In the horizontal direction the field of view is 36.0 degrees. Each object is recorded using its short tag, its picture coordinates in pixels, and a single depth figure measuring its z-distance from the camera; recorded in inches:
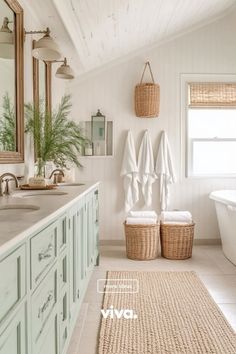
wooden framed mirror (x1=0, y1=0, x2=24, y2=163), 93.9
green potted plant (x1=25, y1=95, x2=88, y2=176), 112.9
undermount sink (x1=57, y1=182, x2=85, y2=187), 130.1
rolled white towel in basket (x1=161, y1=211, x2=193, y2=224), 167.0
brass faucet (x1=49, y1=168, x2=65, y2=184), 133.9
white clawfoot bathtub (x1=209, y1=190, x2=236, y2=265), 146.1
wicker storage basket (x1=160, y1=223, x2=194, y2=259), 161.6
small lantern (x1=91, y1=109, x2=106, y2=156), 183.9
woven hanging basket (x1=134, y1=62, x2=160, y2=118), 176.7
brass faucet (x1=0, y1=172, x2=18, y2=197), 86.7
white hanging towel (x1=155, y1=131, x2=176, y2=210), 181.6
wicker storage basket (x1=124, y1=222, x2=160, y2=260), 159.6
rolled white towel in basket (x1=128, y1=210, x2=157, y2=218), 166.6
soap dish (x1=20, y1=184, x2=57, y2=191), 102.5
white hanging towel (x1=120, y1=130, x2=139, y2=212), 180.6
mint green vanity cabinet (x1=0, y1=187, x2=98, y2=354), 40.1
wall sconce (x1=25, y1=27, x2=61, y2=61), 99.6
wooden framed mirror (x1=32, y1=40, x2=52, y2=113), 125.1
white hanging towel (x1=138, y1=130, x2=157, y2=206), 182.1
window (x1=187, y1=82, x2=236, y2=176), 185.0
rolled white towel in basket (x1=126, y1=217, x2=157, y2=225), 160.7
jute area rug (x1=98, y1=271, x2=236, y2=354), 85.5
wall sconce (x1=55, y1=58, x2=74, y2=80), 129.8
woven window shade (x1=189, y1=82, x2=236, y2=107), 184.7
